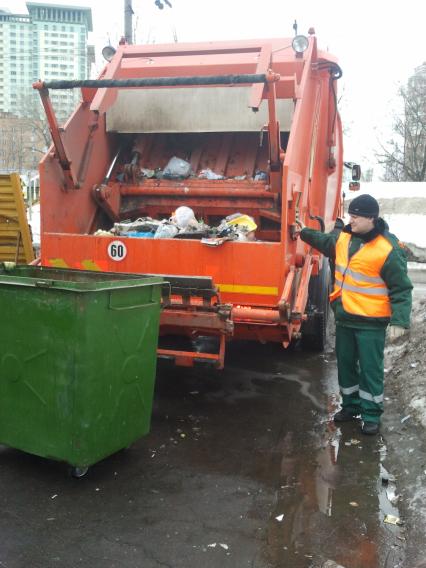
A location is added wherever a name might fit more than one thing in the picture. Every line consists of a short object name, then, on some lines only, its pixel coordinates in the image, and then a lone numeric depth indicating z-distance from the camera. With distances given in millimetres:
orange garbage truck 3842
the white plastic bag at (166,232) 4219
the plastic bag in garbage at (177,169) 5137
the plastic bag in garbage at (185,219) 4406
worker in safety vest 3607
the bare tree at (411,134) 30172
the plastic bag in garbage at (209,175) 5090
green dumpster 2736
